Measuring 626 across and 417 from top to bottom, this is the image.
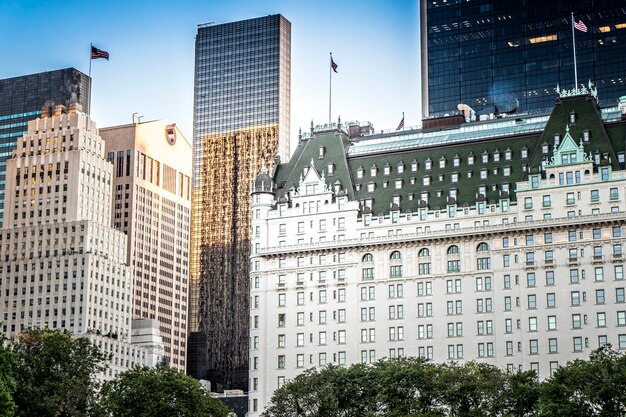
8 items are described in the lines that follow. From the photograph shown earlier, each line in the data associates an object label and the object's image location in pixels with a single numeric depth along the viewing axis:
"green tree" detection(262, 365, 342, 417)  168.50
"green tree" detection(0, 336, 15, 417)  135.50
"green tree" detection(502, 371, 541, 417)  158.93
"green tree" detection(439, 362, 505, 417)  159.88
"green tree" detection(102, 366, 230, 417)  165.75
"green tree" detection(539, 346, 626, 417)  146.12
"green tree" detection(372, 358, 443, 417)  162.88
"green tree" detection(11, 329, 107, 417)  164.38
